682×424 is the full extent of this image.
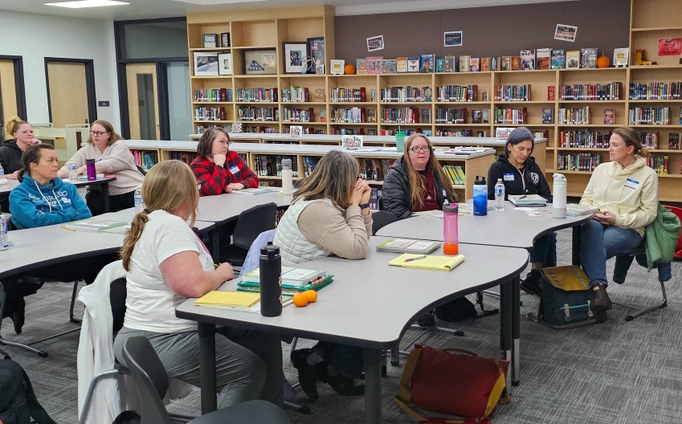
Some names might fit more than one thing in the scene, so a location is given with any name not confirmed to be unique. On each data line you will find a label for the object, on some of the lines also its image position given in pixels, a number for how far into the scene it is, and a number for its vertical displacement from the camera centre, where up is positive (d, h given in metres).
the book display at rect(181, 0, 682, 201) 8.57 +0.33
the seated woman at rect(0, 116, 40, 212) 6.34 -0.17
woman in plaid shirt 4.95 -0.34
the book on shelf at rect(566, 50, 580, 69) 8.80 +0.70
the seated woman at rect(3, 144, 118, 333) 3.79 -0.48
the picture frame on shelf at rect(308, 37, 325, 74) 10.48 +1.05
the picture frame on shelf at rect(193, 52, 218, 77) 11.37 +0.96
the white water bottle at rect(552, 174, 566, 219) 3.81 -0.48
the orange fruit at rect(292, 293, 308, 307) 2.26 -0.59
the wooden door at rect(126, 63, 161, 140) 12.55 +0.40
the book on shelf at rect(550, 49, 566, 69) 8.92 +0.71
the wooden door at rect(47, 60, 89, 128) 11.81 +0.57
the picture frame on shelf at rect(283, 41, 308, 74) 10.66 +0.99
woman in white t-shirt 2.35 -0.57
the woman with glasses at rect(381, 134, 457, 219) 4.32 -0.42
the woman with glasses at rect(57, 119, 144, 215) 5.84 -0.35
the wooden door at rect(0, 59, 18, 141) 10.97 +0.52
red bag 2.85 -1.14
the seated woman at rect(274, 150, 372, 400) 2.85 -0.44
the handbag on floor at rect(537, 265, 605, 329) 4.00 -1.08
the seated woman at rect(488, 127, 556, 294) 4.55 -0.43
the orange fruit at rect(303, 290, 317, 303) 2.29 -0.58
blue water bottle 3.92 -0.46
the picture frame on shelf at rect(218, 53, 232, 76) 11.17 +0.94
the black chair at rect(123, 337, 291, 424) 1.78 -0.75
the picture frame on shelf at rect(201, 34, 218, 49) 11.27 +1.32
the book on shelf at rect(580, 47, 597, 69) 8.72 +0.70
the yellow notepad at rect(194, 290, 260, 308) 2.25 -0.59
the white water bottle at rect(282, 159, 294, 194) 4.89 -0.44
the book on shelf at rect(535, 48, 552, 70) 8.99 +0.74
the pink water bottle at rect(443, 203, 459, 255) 2.92 -0.49
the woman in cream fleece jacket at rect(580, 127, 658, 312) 4.06 -0.59
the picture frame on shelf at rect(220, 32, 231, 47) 11.14 +1.33
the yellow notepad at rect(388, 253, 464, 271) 2.69 -0.58
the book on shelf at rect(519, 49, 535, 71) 9.12 +0.73
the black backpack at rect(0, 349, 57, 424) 2.45 -0.98
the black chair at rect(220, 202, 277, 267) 4.14 -0.66
